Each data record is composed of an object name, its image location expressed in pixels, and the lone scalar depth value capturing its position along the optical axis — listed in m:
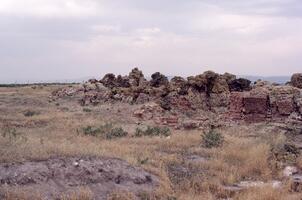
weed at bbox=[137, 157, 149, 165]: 12.22
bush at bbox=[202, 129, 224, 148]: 15.70
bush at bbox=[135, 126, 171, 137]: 17.83
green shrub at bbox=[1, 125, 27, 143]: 12.73
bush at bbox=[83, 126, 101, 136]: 17.58
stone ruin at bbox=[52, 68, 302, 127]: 21.83
